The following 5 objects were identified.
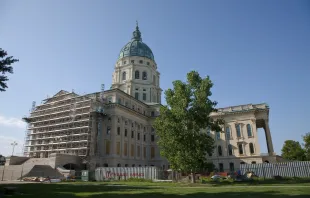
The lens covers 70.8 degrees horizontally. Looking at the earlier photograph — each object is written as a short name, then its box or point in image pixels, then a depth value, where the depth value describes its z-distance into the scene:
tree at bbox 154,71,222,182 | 28.73
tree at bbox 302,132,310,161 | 59.62
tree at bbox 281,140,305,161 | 68.12
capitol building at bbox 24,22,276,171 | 46.62
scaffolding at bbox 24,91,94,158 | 47.12
